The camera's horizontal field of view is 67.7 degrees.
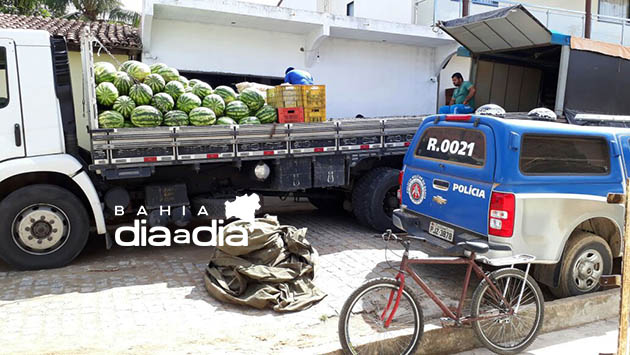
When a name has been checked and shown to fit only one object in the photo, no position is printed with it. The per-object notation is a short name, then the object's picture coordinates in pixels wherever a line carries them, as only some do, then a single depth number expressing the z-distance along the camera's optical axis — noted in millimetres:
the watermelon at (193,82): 6679
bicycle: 3637
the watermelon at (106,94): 5809
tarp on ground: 4605
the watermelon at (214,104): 6391
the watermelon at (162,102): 6102
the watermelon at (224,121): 6352
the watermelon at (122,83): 6066
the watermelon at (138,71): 6348
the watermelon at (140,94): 6023
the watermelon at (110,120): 5645
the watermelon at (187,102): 6205
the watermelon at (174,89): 6316
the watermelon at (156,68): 6637
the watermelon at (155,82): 6281
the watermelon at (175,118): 6004
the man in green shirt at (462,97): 9562
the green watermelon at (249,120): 6488
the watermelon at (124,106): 5832
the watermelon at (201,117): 6137
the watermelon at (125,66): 6473
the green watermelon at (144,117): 5832
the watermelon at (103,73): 6020
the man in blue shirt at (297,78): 7203
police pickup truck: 4332
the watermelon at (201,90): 6559
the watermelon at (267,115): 6637
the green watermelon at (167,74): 6623
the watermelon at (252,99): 6688
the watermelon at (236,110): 6488
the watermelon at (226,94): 6660
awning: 8188
